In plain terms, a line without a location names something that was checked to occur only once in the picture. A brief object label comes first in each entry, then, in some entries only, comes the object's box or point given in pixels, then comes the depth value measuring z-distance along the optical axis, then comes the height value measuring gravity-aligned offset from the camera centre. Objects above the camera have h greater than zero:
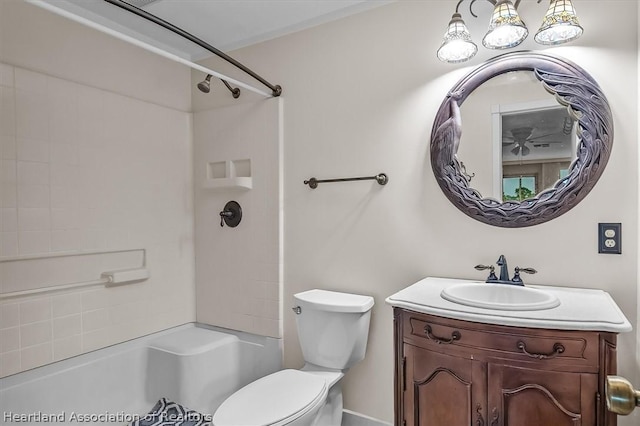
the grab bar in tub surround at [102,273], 1.89 -0.39
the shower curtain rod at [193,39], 1.55 +0.81
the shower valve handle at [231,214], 2.56 -0.05
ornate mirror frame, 1.57 +0.28
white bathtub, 1.88 -0.96
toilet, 1.69 -0.80
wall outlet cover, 1.56 -0.14
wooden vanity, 1.19 -0.55
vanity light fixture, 1.46 +0.70
